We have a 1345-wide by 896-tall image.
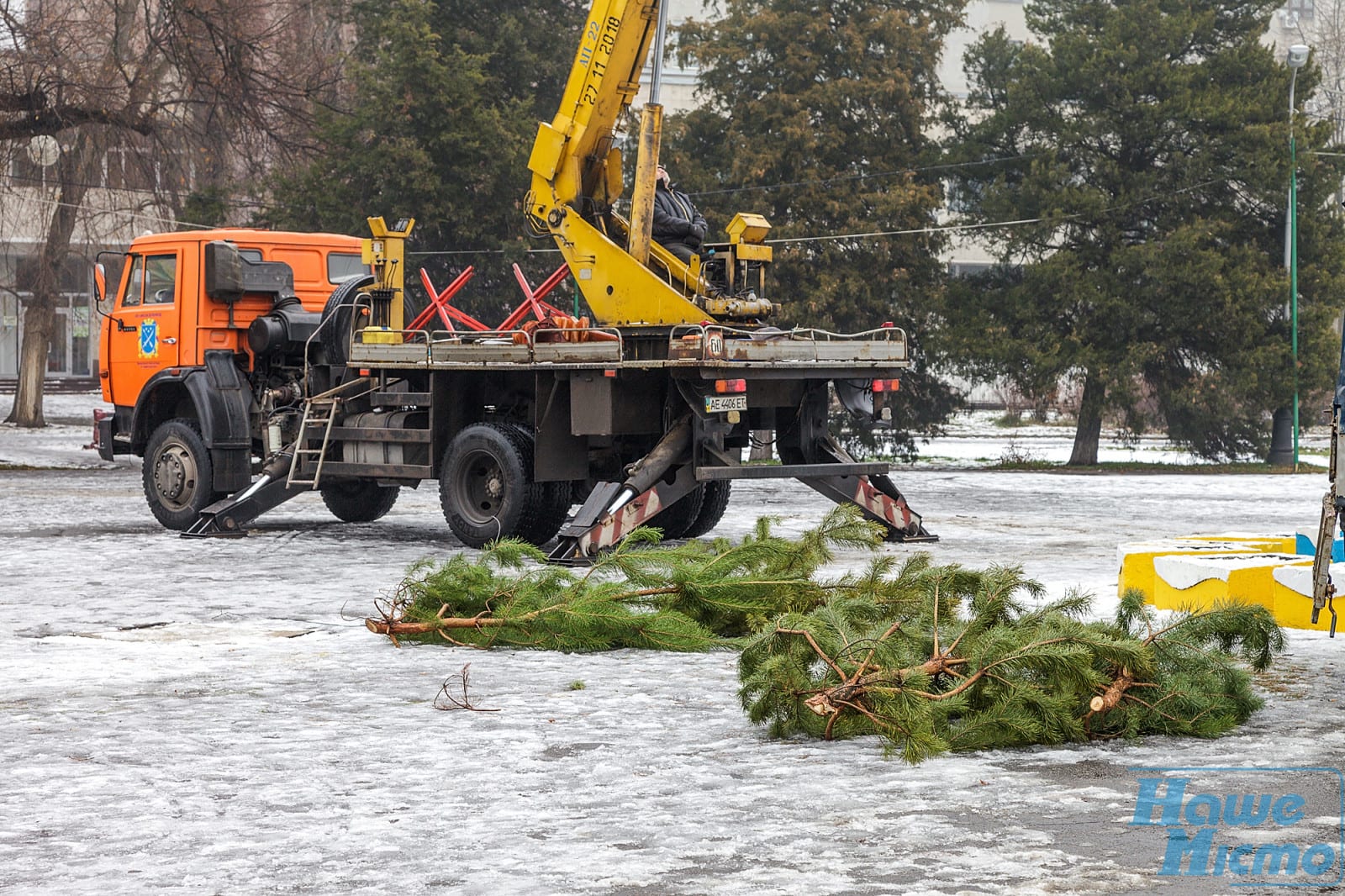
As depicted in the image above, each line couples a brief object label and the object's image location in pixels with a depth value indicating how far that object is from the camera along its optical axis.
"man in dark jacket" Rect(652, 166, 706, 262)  16.28
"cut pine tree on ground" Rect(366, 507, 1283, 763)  6.85
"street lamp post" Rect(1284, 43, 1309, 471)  29.44
